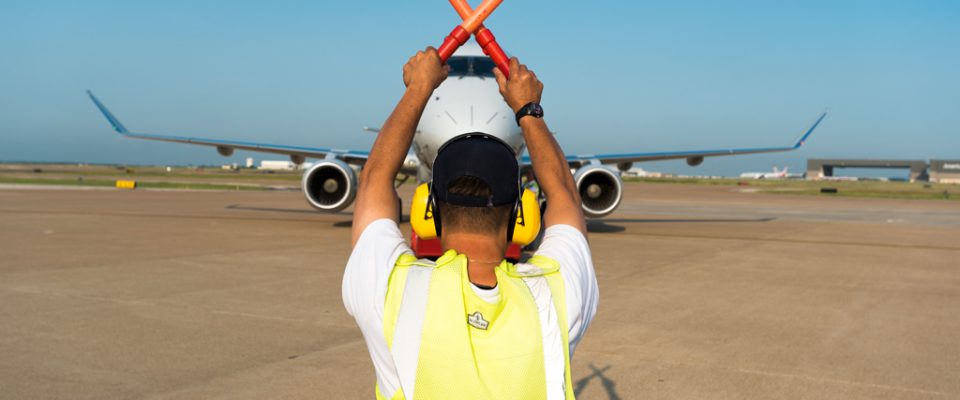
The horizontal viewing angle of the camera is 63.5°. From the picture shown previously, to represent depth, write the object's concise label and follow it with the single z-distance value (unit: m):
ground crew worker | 1.65
